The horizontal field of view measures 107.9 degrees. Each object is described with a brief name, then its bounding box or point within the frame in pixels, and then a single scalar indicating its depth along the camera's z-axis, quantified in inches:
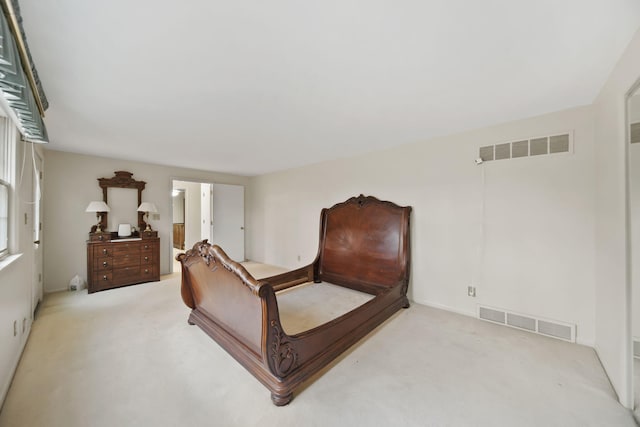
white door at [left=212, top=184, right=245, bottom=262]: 209.6
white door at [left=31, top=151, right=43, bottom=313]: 104.6
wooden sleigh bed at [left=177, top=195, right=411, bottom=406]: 58.4
